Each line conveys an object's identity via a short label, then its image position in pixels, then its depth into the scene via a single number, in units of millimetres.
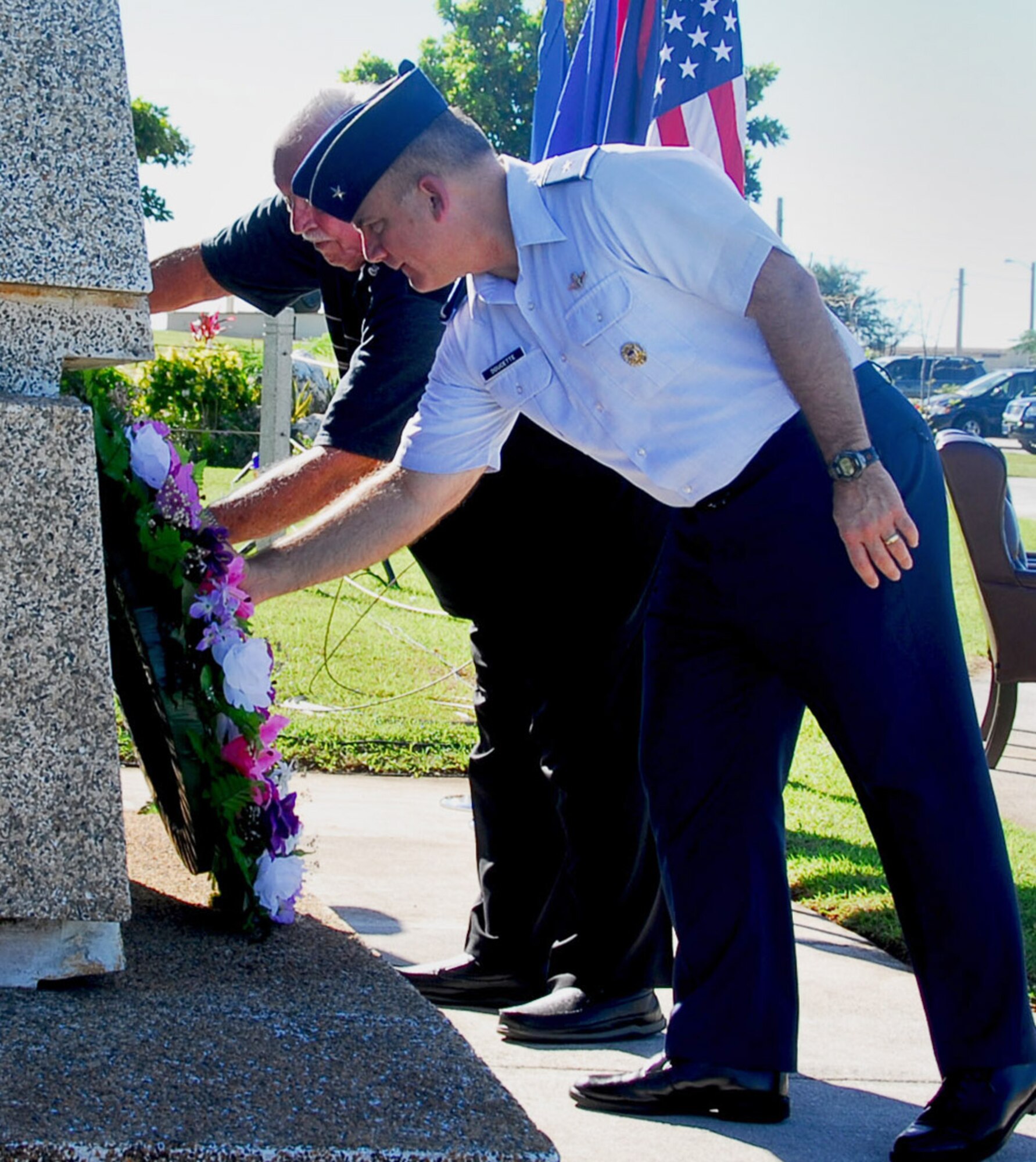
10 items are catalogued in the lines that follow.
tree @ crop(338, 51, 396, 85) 34969
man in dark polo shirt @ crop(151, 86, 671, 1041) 3088
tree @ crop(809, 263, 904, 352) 49688
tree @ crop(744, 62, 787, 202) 36250
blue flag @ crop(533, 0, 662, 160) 5055
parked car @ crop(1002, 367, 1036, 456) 34812
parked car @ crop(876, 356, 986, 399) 40875
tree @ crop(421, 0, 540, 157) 34938
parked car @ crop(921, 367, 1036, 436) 36031
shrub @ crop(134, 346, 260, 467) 18828
